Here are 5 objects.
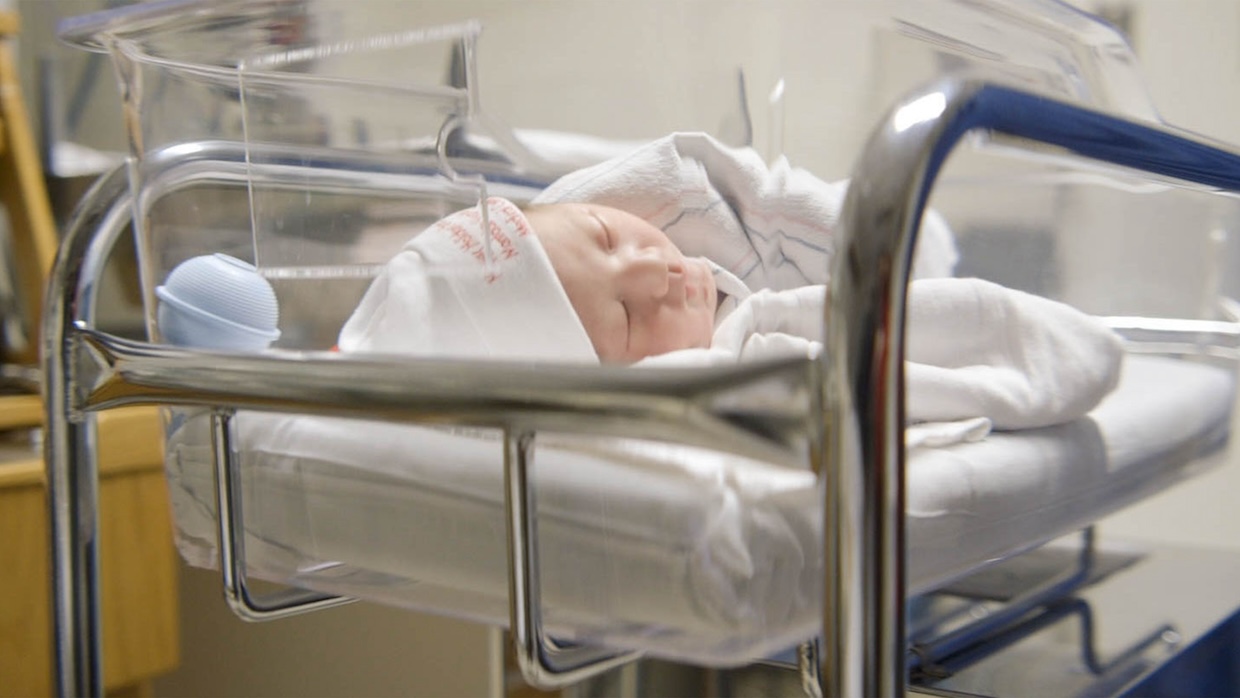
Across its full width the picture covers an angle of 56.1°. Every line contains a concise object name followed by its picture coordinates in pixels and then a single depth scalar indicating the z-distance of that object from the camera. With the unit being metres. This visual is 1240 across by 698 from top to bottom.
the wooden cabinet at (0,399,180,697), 1.08
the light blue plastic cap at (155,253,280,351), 0.59
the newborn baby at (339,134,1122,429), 0.54
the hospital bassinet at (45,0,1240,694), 0.38
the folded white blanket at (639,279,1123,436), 0.59
